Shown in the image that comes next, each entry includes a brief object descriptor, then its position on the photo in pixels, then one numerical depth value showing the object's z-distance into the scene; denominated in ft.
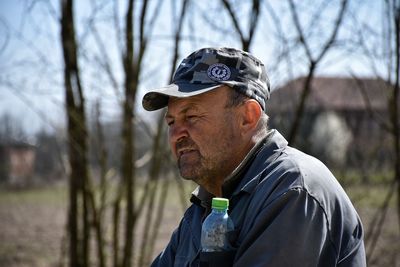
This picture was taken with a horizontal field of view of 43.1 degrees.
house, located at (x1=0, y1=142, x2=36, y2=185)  79.00
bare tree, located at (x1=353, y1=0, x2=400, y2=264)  13.39
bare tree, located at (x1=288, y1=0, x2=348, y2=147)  12.75
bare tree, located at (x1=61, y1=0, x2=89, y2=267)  14.53
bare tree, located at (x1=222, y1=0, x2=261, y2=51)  12.48
